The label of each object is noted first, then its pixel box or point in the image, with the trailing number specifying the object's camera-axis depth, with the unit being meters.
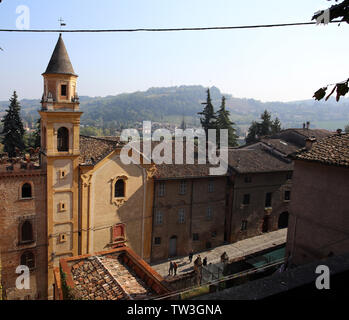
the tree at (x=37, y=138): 45.87
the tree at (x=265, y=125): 66.19
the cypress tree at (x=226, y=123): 63.18
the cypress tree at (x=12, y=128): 47.03
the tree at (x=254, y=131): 67.06
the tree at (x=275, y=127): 69.10
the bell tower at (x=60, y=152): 24.23
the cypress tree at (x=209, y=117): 63.49
